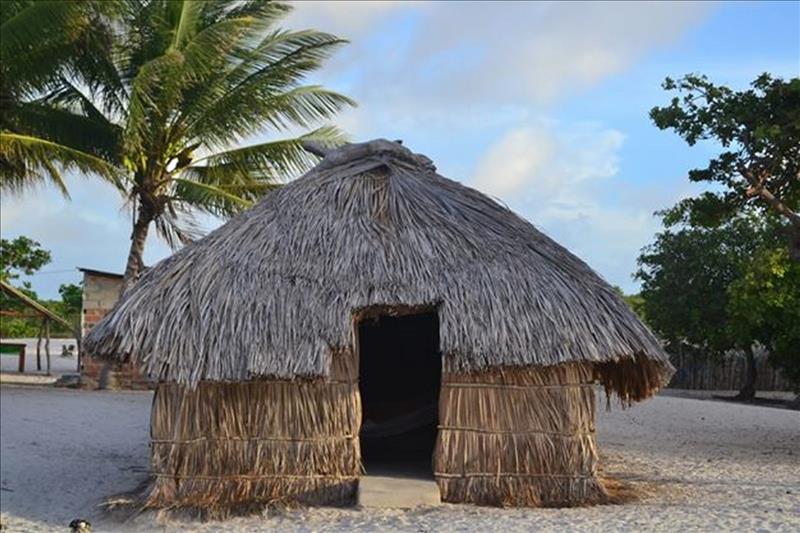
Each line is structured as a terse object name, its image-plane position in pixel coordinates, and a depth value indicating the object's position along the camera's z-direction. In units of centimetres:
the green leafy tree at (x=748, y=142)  1142
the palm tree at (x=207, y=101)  1772
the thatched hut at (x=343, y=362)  886
